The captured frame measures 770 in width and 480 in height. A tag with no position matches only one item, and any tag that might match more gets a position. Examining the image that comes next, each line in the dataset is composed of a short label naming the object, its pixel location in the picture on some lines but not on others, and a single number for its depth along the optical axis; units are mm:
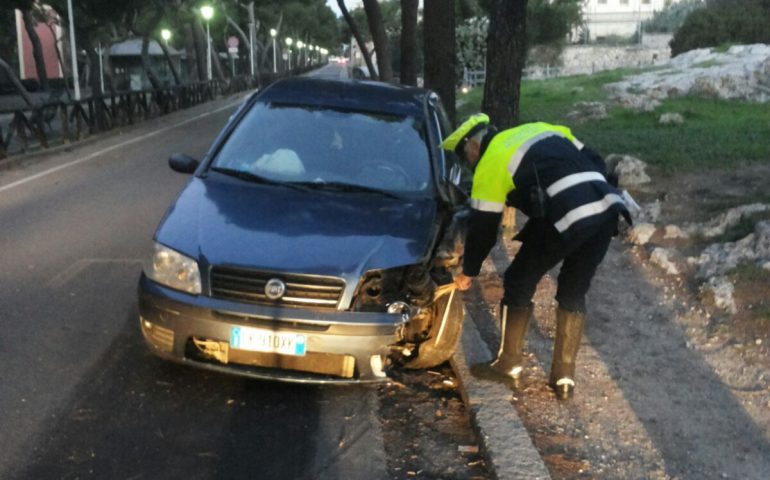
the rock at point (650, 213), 8844
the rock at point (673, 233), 8086
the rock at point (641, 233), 8172
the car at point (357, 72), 57594
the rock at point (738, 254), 6754
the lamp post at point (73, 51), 24500
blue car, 4609
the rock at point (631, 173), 10328
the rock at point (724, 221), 7913
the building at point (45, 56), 53656
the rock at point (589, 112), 18547
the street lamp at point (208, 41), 40341
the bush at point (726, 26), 41656
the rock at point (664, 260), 7205
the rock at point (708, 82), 21266
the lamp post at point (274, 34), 72312
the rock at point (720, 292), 6125
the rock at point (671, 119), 16281
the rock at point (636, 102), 19047
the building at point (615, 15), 86375
